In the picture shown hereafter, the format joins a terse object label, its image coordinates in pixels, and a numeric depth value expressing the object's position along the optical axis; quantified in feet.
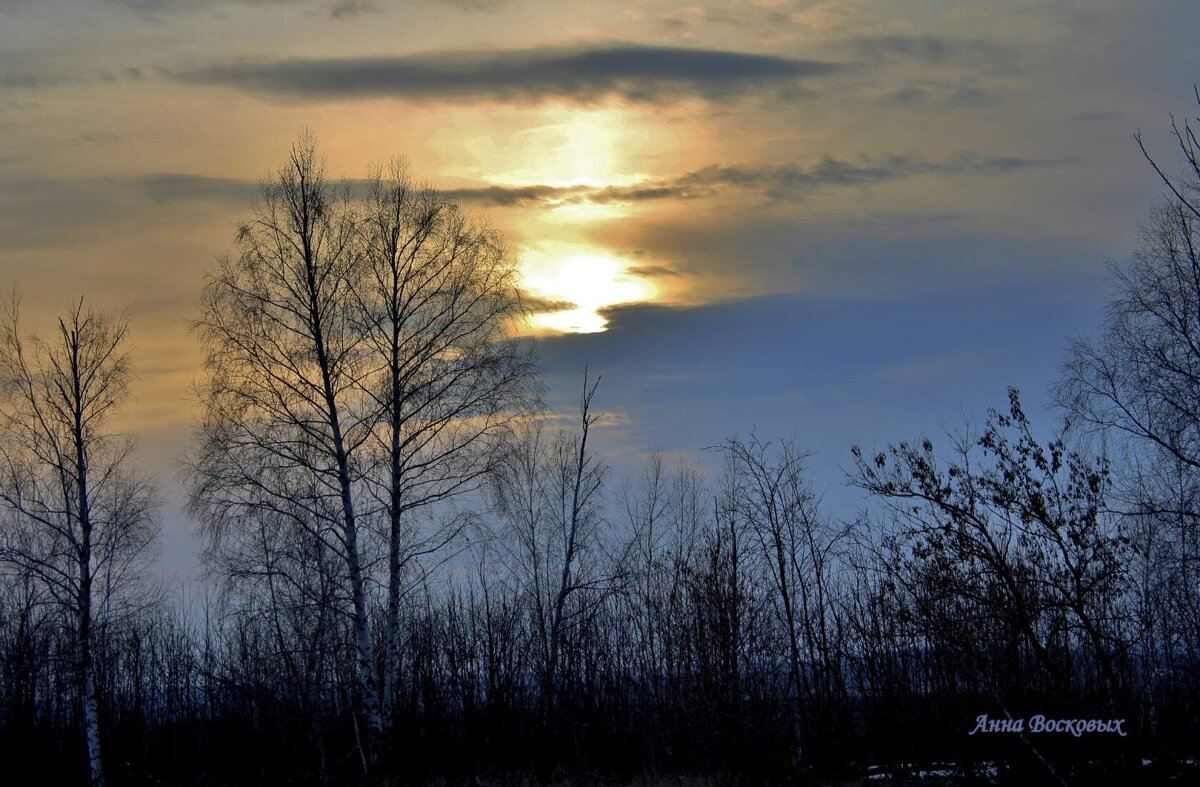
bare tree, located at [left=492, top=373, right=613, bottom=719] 85.35
